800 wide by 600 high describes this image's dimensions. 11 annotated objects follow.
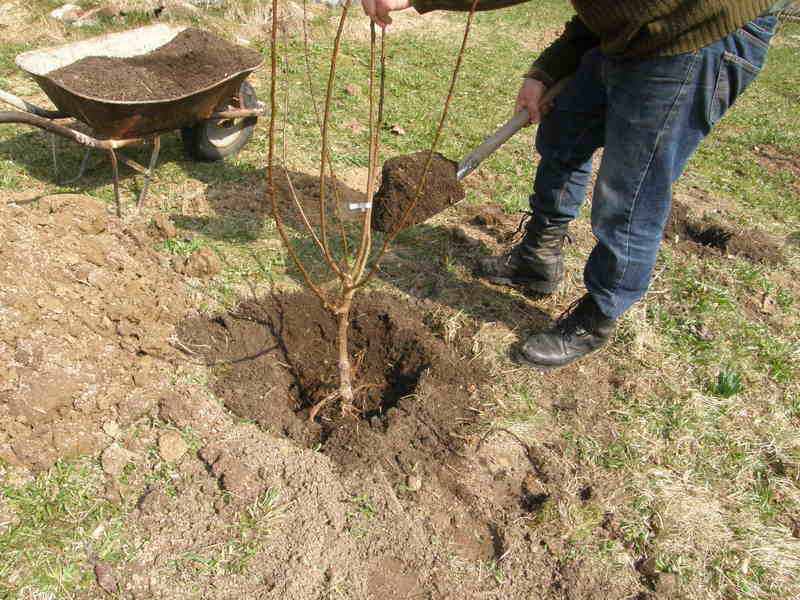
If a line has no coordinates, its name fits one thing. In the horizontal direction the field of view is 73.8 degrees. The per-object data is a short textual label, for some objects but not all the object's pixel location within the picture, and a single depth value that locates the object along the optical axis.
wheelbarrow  2.90
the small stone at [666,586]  1.83
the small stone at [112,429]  2.06
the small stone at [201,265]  2.81
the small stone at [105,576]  1.68
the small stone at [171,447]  2.03
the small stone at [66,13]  6.08
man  1.71
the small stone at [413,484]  2.04
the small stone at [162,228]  3.07
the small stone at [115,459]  1.97
